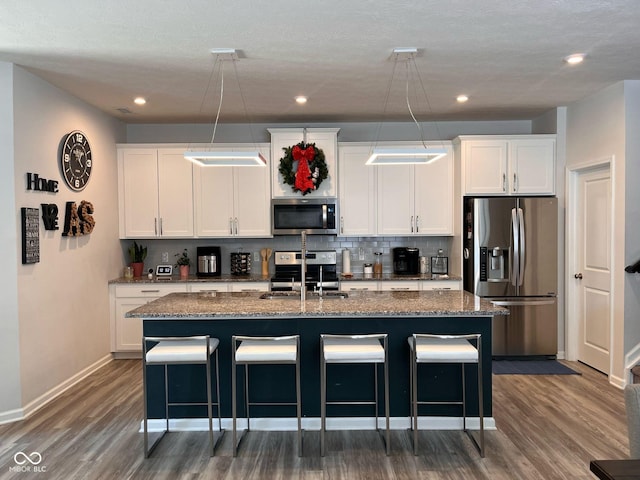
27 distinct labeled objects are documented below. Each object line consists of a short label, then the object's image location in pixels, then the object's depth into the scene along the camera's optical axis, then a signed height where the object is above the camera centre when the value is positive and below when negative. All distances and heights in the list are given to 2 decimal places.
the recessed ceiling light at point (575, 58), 3.48 +1.30
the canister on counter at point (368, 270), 5.51 -0.44
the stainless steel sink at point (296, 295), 3.68 -0.50
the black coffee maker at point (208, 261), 5.47 -0.32
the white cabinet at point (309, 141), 5.28 +0.97
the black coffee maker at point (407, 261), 5.45 -0.34
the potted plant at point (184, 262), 5.45 -0.33
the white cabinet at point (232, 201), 5.40 +0.38
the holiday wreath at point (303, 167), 5.15 +0.73
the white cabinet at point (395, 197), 5.39 +0.40
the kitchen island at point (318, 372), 3.33 -0.99
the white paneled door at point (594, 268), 4.43 -0.37
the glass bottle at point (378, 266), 5.59 -0.40
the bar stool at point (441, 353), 2.89 -0.75
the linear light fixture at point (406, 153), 3.15 +0.54
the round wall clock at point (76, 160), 4.25 +0.71
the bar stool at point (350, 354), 2.92 -0.76
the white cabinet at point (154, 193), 5.39 +0.48
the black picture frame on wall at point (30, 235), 3.63 +0.01
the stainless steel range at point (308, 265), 5.38 -0.38
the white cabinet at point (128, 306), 5.12 -0.78
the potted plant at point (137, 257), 5.47 -0.27
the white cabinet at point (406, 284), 5.16 -0.58
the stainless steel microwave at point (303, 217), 5.33 +0.18
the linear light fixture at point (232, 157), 3.15 +0.53
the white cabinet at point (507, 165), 5.14 +0.73
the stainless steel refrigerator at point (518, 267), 4.91 -0.38
